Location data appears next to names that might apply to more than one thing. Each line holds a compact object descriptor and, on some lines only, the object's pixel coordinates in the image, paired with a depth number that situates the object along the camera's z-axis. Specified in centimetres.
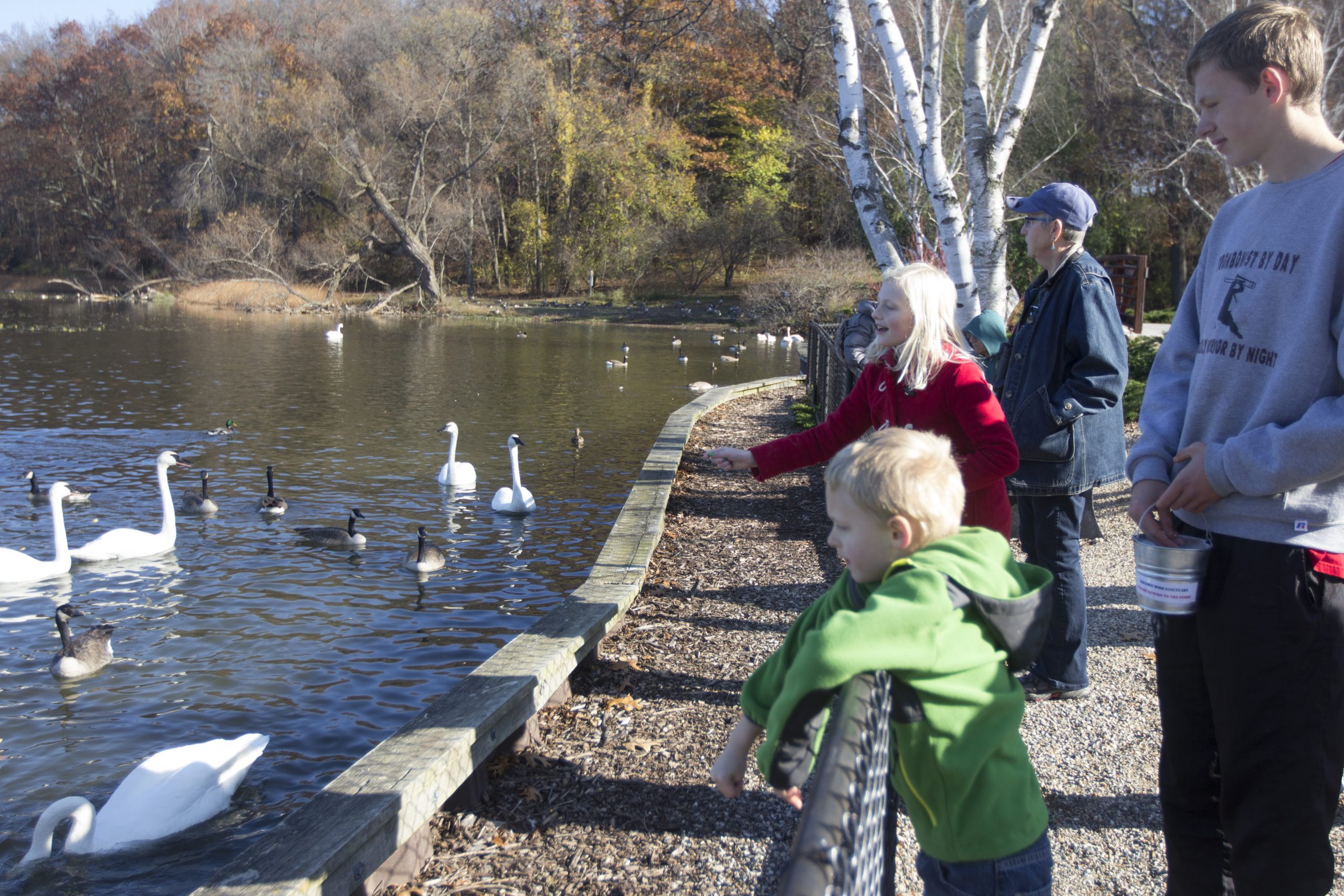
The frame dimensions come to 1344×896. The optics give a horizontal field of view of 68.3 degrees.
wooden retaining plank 287
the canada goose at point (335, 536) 876
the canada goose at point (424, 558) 809
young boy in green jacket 182
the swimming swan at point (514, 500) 999
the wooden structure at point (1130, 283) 1781
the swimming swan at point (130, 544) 848
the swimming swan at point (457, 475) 1109
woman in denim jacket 387
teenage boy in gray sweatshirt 212
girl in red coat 330
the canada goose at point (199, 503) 994
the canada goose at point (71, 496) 1023
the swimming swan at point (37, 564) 785
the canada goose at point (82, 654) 609
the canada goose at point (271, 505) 983
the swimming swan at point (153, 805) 427
